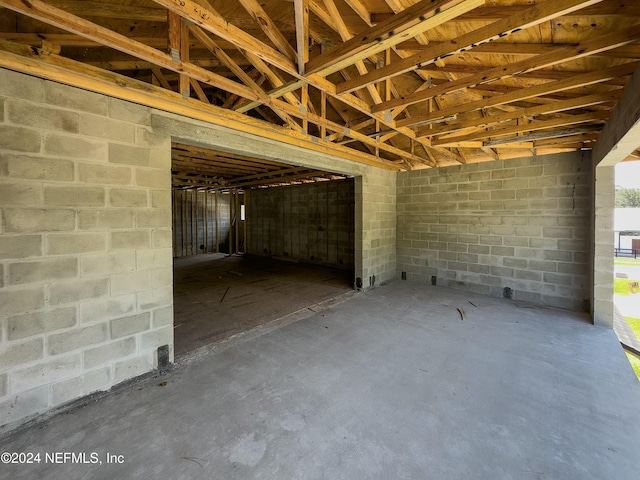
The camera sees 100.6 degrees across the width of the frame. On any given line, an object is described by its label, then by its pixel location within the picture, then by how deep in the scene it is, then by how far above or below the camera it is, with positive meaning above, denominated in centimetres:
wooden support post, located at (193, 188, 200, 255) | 1055 +3
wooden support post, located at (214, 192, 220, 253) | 1087 +37
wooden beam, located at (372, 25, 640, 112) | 170 +128
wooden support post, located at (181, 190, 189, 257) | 1017 +38
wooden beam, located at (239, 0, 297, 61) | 165 +136
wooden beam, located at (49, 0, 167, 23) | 182 +157
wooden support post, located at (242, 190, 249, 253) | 1034 +65
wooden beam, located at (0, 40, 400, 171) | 174 +119
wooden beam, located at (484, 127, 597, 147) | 336 +132
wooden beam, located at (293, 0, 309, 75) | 153 +129
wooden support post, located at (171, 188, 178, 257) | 988 +53
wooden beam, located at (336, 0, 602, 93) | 144 +125
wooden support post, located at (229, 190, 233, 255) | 1045 +89
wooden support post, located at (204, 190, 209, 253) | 1082 +52
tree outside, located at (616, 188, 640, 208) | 2560 +338
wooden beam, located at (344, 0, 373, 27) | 187 +163
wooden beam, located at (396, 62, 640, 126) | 210 +128
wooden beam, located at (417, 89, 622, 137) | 249 +129
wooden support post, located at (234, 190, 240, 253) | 1069 +55
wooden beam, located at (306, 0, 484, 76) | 140 +120
